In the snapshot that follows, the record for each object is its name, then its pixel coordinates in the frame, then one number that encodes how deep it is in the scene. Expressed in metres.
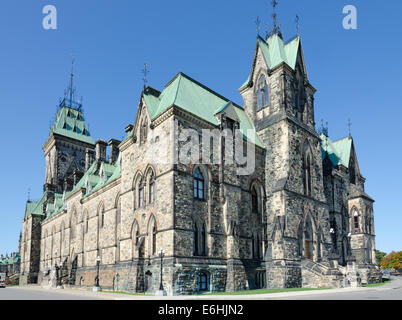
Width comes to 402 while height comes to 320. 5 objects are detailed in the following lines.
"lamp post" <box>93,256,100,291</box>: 29.68
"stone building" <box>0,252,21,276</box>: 130.88
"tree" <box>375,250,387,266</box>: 116.14
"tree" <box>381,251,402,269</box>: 92.38
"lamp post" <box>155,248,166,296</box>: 22.57
